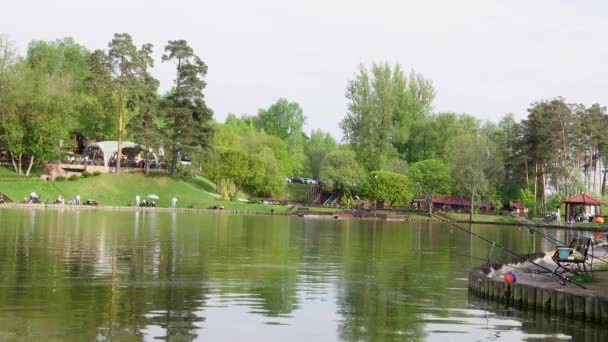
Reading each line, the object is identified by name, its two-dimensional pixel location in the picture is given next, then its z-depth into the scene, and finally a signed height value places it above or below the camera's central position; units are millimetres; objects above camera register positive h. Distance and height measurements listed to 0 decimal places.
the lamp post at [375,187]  91281 +2492
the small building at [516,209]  91312 +186
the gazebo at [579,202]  75375 +1147
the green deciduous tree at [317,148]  123750 +10439
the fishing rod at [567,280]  18436 -1884
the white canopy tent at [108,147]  90812 +6661
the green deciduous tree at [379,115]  99812 +13184
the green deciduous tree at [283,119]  140875 +17108
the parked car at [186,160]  94919 +5493
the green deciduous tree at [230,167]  90312 +4408
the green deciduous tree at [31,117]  83062 +9519
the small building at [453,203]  96438 +844
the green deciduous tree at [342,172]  98188 +4704
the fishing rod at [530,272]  22106 -1948
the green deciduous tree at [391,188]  90688 +2482
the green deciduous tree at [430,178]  90688 +3912
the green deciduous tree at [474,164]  87312 +5718
